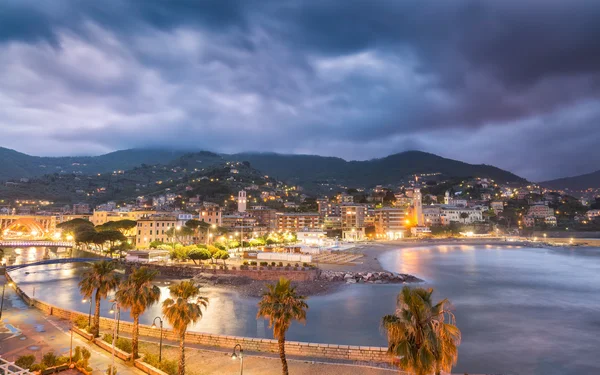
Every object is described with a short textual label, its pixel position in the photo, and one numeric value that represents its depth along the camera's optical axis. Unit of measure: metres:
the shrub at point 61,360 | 16.61
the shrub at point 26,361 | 15.49
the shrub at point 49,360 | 16.30
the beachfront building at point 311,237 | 99.44
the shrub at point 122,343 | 18.81
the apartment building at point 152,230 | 84.38
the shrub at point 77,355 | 16.78
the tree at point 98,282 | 21.19
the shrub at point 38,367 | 15.23
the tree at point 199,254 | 59.53
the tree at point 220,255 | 59.69
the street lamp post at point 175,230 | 83.06
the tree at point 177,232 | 83.69
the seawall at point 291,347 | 18.23
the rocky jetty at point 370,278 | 52.66
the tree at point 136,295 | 17.44
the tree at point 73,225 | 94.00
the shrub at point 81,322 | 23.12
